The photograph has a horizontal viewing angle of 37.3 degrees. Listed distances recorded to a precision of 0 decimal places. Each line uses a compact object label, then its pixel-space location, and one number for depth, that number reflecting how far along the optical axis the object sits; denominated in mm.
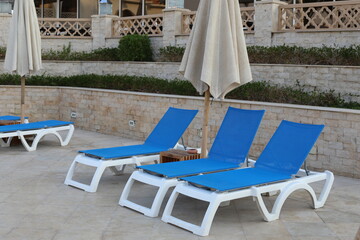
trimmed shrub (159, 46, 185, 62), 16153
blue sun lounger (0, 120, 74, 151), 10797
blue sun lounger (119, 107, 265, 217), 6520
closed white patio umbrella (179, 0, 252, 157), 7320
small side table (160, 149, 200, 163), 7816
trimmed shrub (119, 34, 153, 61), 17328
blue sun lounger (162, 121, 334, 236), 5910
